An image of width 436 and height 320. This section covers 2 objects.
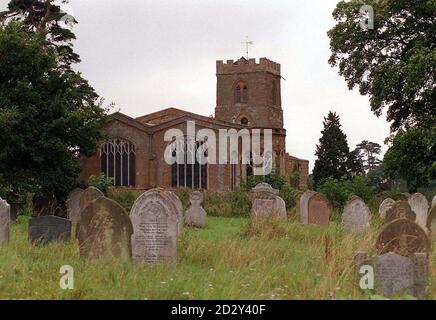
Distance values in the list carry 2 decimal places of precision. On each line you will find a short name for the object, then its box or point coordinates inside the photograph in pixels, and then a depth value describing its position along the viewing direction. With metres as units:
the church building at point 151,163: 45.59
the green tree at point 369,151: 88.69
